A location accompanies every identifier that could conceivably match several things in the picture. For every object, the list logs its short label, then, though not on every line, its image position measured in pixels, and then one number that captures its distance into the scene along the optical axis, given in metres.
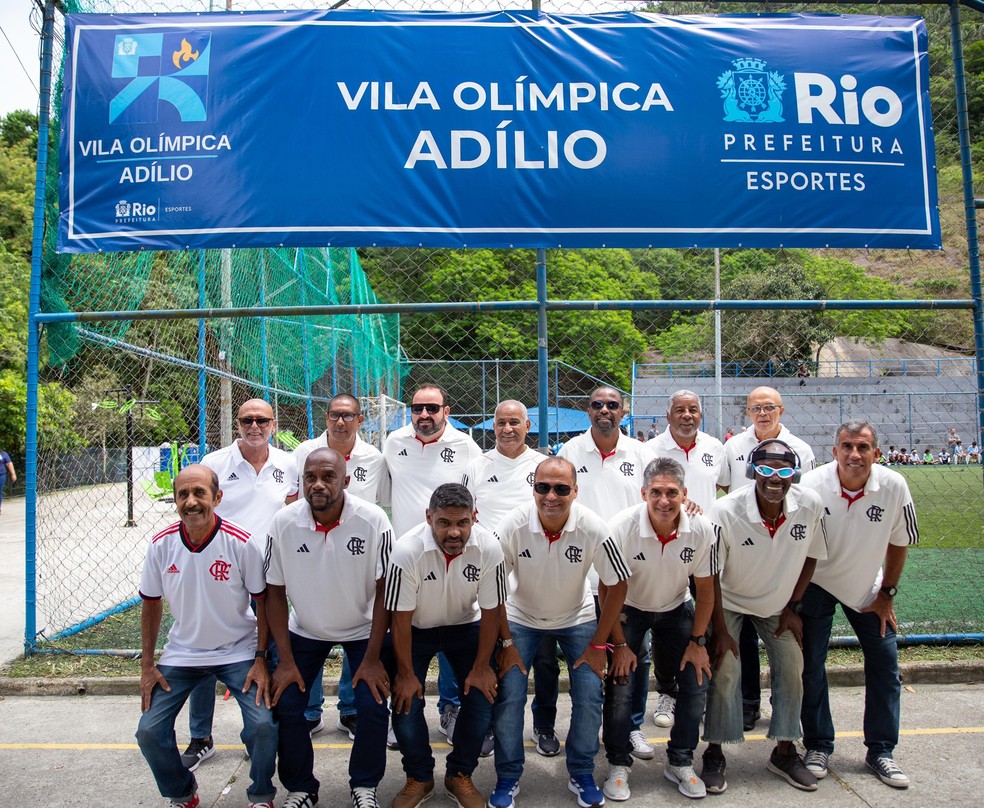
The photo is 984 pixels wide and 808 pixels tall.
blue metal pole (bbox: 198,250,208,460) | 7.69
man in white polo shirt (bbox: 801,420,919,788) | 4.09
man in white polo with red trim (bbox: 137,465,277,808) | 3.61
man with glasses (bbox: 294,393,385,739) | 4.60
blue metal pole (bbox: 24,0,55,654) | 5.59
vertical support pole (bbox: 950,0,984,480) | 5.67
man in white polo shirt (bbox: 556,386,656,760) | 4.72
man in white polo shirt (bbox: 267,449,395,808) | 3.70
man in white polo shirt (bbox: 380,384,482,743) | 4.75
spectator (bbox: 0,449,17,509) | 16.58
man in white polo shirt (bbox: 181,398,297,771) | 4.66
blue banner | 5.64
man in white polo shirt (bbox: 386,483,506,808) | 3.71
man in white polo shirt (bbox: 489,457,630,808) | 3.81
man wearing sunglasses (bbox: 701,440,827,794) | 3.98
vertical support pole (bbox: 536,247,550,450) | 5.41
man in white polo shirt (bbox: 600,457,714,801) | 3.91
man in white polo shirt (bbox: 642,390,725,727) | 4.84
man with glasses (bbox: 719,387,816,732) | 5.09
